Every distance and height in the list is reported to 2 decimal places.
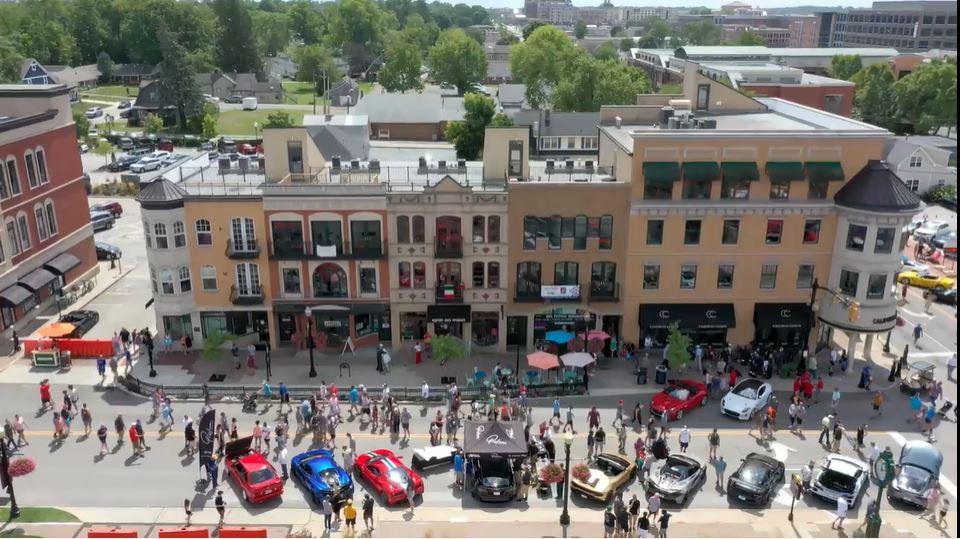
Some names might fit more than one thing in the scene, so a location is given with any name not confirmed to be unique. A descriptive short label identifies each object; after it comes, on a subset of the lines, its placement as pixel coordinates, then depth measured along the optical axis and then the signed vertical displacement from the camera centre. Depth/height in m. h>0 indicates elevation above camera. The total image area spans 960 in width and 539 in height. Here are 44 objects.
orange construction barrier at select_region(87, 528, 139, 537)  25.80 -16.72
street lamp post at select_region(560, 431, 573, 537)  26.44 -16.41
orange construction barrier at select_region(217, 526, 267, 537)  26.09 -16.80
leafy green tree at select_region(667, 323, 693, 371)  39.06 -15.98
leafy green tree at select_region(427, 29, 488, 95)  147.50 -5.57
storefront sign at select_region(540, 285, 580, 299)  41.91 -14.03
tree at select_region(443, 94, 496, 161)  89.88 -11.31
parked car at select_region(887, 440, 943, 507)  29.27 -17.03
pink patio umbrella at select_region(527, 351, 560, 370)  37.84 -16.17
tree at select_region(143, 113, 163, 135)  105.62 -12.29
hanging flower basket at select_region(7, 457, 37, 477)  27.64 -15.47
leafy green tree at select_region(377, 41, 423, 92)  144.88 -6.90
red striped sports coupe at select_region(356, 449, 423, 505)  28.98 -16.94
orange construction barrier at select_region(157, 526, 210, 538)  25.78 -16.70
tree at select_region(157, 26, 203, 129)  111.75 -6.90
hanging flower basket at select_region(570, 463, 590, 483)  29.33 -16.68
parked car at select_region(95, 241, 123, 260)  58.41 -16.40
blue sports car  28.77 -16.77
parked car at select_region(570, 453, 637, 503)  29.14 -17.10
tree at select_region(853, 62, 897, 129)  103.75 -9.17
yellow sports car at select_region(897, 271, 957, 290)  53.47 -17.26
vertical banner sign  29.86 -15.59
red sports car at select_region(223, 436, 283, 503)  28.95 -16.85
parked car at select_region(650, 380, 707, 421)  35.53 -17.10
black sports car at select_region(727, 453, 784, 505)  29.03 -17.04
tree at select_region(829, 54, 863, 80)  124.25 -5.62
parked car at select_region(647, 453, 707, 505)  29.08 -17.06
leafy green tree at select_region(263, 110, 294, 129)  100.88 -11.31
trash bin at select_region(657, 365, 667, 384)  38.92 -17.23
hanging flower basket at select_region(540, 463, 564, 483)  29.16 -16.64
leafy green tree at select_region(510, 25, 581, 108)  121.44 -4.75
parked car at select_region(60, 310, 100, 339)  45.31 -16.81
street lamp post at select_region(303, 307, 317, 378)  39.16 -15.42
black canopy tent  29.50 -15.75
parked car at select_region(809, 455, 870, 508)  29.05 -17.01
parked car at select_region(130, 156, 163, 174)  86.44 -14.69
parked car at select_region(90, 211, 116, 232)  66.75 -16.11
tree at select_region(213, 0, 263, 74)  157.75 -1.63
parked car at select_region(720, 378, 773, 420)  35.78 -17.17
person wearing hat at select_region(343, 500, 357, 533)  26.58 -16.47
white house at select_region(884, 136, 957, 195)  74.19 -12.99
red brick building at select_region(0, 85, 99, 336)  45.12 -10.59
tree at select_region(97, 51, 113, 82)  161.38 -6.24
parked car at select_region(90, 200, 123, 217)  70.12 -15.74
